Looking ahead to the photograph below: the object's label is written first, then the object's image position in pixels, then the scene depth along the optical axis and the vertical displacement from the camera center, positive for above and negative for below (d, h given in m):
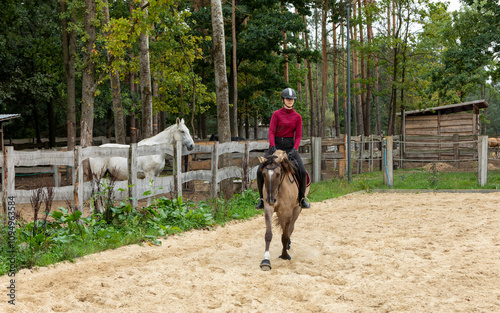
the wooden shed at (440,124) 25.69 +0.39
